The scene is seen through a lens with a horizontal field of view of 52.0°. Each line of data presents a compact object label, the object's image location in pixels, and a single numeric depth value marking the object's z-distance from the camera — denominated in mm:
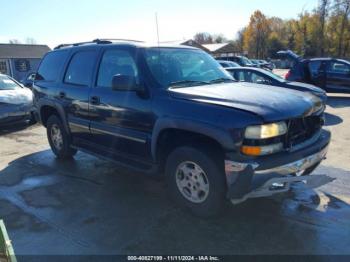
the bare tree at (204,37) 96538
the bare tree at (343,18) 47847
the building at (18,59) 37094
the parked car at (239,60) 26416
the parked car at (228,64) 19981
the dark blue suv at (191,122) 3432
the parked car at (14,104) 9461
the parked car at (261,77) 9545
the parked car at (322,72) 13156
